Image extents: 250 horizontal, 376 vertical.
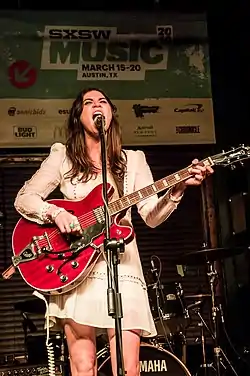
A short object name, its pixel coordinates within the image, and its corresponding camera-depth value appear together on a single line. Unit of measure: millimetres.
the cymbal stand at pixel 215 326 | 4375
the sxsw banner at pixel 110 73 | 5098
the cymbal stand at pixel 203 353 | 4520
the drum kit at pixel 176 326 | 3994
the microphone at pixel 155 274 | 4457
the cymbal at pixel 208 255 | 4320
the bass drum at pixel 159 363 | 3982
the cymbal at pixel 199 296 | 4625
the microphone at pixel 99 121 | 2748
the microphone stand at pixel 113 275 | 2375
